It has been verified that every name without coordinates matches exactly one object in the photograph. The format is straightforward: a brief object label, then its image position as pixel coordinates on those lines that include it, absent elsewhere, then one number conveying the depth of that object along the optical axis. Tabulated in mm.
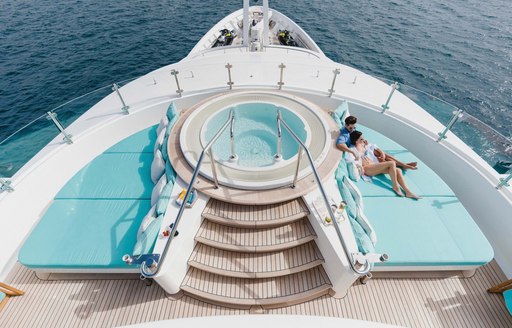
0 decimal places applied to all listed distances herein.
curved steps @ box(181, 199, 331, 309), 4609
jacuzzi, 5371
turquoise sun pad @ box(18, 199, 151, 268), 4613
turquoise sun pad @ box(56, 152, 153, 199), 5648
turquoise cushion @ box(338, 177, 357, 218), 4891
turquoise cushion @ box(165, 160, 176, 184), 5375
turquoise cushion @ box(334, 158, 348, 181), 5469
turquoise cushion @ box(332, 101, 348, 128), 6727
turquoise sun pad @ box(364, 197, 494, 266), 4605
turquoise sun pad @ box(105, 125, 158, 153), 6645
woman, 5504
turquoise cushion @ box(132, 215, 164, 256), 4402
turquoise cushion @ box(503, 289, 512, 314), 4293
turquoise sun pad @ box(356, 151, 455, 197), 5551
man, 5801
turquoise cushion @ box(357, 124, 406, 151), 6569
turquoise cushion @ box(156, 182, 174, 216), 4855
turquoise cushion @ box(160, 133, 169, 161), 5931
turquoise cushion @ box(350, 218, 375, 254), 4398
